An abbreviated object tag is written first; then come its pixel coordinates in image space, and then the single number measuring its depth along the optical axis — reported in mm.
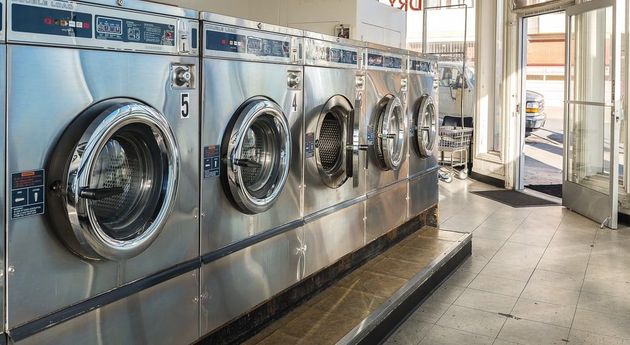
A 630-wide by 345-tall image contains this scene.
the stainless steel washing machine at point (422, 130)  4980
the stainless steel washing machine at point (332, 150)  3357
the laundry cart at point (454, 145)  9109
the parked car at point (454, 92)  10555
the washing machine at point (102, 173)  1766
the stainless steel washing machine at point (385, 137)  4145
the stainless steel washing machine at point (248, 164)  2566
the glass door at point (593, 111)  6004
